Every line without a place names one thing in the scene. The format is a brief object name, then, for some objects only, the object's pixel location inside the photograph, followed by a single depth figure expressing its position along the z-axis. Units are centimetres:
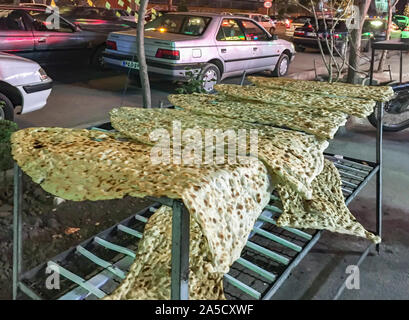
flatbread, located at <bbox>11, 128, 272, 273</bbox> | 161
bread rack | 171
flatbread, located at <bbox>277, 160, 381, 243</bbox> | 284
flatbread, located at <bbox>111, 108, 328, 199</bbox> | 200
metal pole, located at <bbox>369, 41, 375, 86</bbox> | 670
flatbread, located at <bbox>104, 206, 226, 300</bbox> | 215
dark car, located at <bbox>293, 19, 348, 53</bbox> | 1806
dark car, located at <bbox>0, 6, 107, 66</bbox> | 920
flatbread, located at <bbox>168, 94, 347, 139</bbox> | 251
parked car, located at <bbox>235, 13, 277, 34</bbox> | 2683
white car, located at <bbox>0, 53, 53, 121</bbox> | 576
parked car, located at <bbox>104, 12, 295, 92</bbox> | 870
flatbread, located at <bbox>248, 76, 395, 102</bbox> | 331
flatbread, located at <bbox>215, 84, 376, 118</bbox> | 291
